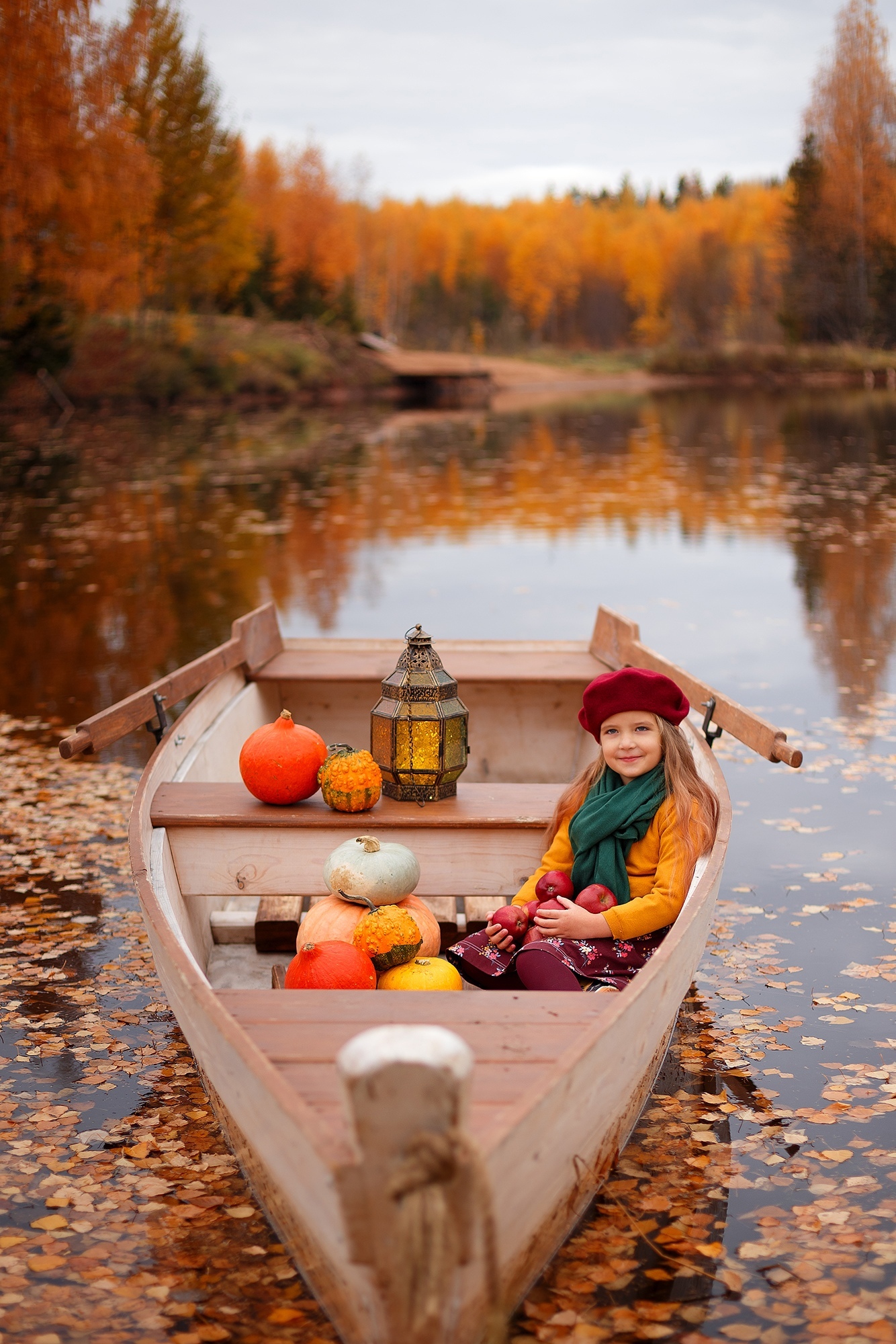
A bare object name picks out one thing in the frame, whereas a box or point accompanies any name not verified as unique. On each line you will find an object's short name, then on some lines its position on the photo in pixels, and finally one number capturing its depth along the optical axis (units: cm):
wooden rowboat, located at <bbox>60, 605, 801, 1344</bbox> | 203
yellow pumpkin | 341
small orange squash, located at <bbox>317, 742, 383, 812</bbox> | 397
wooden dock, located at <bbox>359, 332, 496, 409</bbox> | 5134
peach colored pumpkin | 361
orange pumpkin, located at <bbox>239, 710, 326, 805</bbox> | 402
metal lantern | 409
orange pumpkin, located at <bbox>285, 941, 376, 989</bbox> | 327
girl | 345
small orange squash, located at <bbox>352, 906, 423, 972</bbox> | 346
